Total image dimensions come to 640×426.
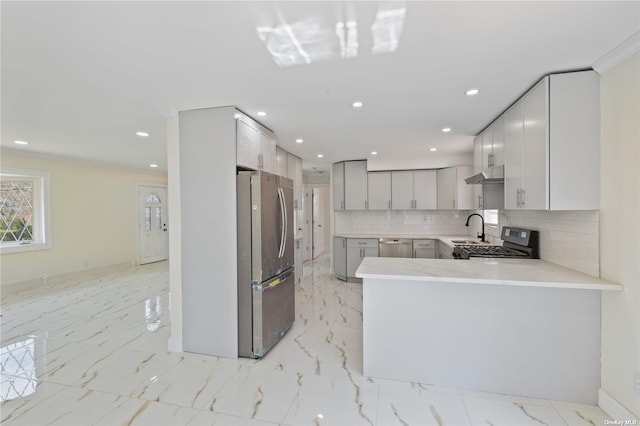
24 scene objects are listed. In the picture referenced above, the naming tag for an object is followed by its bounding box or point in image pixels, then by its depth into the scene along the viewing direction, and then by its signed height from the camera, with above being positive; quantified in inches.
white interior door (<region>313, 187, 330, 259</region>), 325.4 -14.3
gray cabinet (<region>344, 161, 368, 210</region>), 216.5 +18.6
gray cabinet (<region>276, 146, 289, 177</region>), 172.3 +30.5
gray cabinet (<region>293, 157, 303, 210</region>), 203.7 +20.0
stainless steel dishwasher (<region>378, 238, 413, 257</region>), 196.9 -26.9
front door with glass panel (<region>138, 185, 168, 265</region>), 278.2 -13.1
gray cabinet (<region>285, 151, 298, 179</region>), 189.2 +30.2
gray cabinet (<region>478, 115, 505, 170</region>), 113.1 +28.1
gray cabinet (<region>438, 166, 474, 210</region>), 185.0 +13.0
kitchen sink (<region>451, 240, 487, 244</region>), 165.8 -19.6
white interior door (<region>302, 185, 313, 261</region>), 289.9 -14.0
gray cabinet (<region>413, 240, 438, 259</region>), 193.9 -27.0
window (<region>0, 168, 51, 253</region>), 187.3 +0.6
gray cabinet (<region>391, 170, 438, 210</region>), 204.5 +14.2
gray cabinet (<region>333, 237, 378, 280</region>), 206.0 -32.0
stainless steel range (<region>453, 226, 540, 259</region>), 109.7 -17.3
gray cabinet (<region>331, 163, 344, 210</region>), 223.0 +18.8
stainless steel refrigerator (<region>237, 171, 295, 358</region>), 104.0 -20.2
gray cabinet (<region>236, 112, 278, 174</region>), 105.6 +26.9
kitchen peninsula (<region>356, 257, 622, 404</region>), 77.8 -35.4
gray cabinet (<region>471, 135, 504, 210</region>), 129.8 +8.4
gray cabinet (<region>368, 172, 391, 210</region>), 212.1 +14.4
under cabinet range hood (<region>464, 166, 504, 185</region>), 113.1 +13.6
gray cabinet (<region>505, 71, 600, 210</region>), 77.6 +19.0
